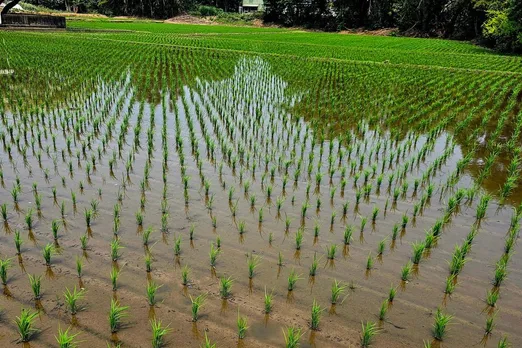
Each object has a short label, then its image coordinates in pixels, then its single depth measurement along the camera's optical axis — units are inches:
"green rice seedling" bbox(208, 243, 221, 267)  156.6
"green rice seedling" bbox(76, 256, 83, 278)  144.7
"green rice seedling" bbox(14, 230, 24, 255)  156.6
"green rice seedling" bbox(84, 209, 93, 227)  179.5
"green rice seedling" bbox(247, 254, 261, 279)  148.5
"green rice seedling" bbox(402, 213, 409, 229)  189.9
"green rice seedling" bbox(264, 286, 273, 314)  131.7
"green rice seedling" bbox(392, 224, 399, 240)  179.5
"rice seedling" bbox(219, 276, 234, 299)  138.7
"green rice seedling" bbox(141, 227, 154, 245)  168.4
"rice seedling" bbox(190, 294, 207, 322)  127.8
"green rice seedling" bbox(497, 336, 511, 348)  114.8
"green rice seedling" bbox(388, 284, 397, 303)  141.4
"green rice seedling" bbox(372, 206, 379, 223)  194.5
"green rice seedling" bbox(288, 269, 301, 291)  144.8
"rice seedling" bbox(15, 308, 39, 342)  116.4
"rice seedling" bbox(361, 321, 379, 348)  121.4
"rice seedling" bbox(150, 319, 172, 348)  116.3
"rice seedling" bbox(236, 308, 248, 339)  122.0
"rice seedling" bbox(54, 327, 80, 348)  110.2
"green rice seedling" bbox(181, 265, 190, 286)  145.2
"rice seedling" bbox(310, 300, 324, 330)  126.5
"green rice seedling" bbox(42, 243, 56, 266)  150.0
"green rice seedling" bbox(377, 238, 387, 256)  168.1
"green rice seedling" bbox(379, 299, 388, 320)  132.5
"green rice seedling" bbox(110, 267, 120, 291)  141.1
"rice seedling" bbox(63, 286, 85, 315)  128.4
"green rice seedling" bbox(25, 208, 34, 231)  176.1
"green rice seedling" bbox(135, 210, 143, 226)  183.3
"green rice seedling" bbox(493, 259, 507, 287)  151.1
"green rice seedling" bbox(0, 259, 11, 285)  137.4
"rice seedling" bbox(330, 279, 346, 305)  139.0
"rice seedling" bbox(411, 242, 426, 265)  162.7
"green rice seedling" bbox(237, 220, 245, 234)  181.3
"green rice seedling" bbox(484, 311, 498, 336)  128.9
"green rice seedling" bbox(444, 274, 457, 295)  146.8
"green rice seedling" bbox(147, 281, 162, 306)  132.9
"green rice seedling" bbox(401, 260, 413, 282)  151.7
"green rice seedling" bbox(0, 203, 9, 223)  178.7
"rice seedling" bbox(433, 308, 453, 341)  124.3
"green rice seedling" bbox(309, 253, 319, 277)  153.1
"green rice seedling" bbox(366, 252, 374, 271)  158.9
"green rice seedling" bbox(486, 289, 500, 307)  141.3
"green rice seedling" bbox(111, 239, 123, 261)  155.6
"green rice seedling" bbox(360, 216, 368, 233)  184.1
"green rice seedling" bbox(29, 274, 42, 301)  133.0
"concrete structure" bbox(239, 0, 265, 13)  2508.6
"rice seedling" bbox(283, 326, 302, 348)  112.9
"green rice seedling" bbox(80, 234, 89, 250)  162.6
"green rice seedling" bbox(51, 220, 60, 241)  167.8
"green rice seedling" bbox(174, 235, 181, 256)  161.6
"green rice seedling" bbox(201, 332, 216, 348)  112.3
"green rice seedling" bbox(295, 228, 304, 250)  170.1
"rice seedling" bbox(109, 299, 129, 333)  121.7
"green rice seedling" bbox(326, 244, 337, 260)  164.1
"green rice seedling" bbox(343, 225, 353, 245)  175.5
